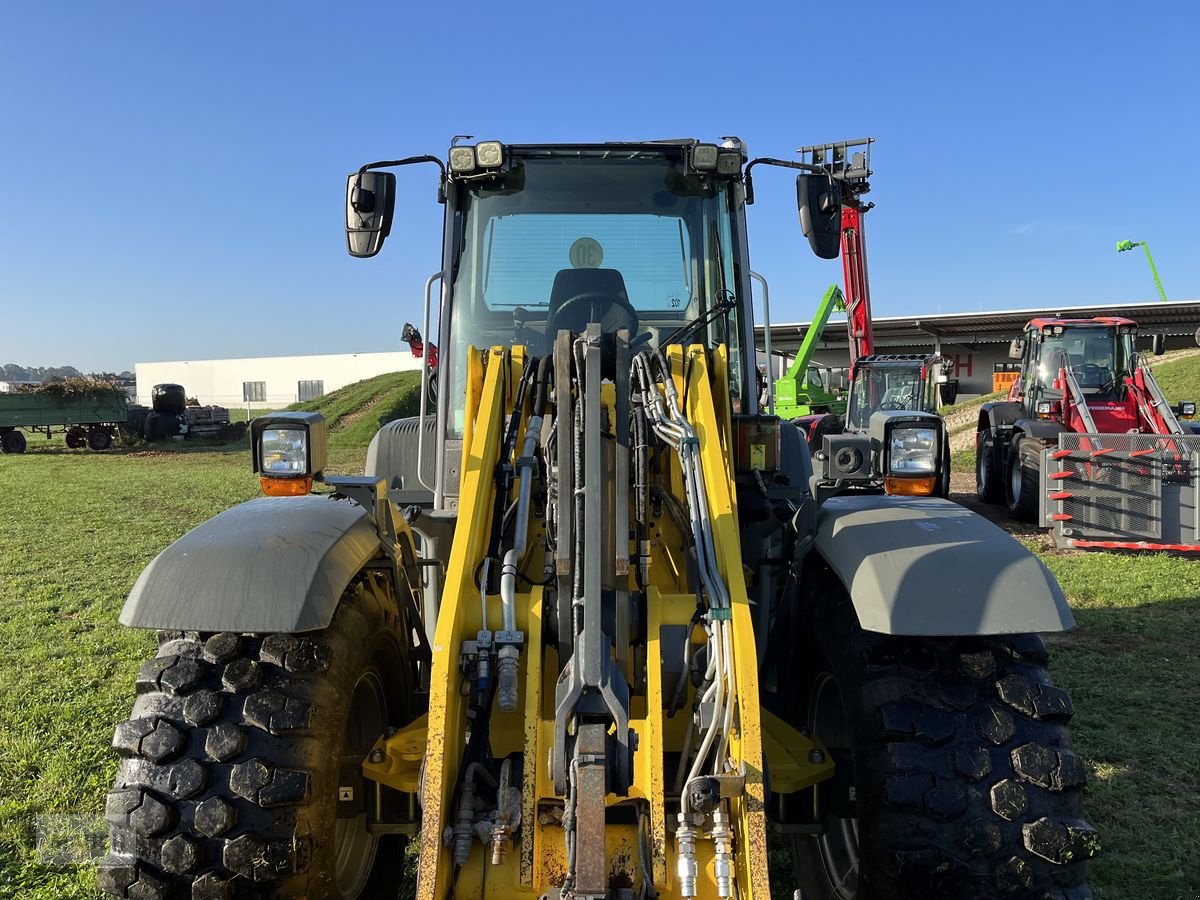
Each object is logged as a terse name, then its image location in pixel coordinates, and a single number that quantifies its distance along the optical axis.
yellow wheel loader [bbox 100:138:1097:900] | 2.26
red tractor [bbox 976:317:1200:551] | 9.91
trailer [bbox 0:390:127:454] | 27.66
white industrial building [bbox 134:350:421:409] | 67.12
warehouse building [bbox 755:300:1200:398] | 39.75
